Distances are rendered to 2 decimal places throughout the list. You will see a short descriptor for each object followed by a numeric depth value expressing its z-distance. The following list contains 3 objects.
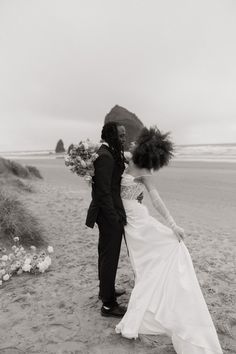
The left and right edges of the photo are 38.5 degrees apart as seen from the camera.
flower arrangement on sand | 4.72
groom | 3.46
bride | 2.94
